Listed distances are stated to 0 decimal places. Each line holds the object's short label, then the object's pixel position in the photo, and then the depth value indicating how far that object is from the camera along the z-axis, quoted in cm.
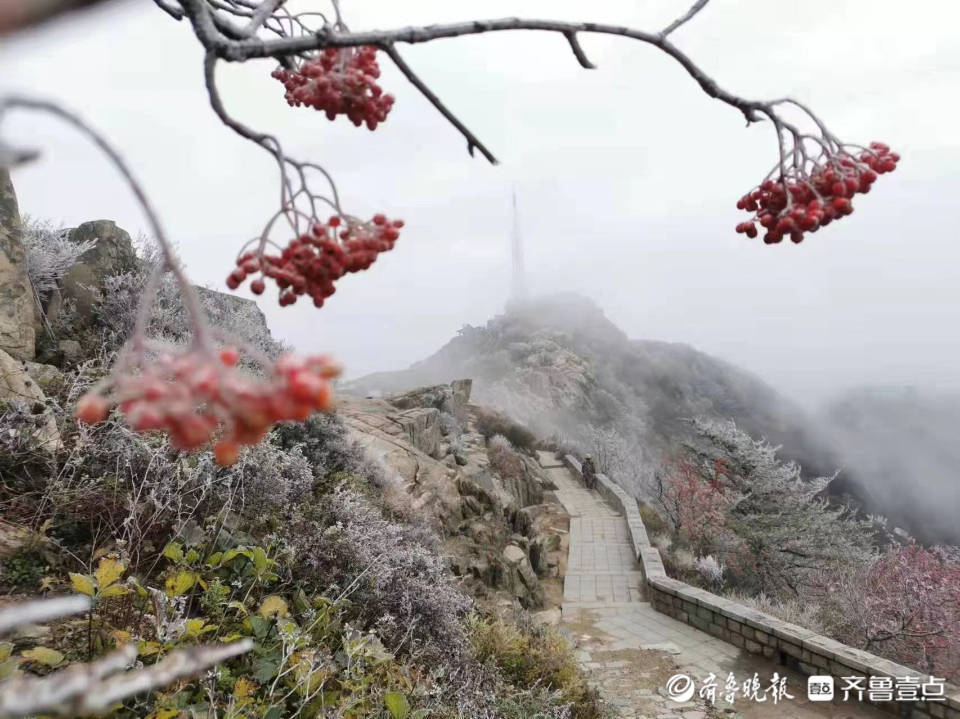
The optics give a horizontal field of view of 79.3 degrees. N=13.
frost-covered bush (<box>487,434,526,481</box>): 1739
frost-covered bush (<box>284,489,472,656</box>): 451
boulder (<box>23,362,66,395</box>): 488
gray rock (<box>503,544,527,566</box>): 1027
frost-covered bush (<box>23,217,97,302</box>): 579
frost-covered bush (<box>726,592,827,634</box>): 972
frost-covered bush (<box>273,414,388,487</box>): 680
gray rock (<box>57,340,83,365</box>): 562
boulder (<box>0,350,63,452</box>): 391
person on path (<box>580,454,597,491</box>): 2152
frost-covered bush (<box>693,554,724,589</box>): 1243
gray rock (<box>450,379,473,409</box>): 2030
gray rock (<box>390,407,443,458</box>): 1197
